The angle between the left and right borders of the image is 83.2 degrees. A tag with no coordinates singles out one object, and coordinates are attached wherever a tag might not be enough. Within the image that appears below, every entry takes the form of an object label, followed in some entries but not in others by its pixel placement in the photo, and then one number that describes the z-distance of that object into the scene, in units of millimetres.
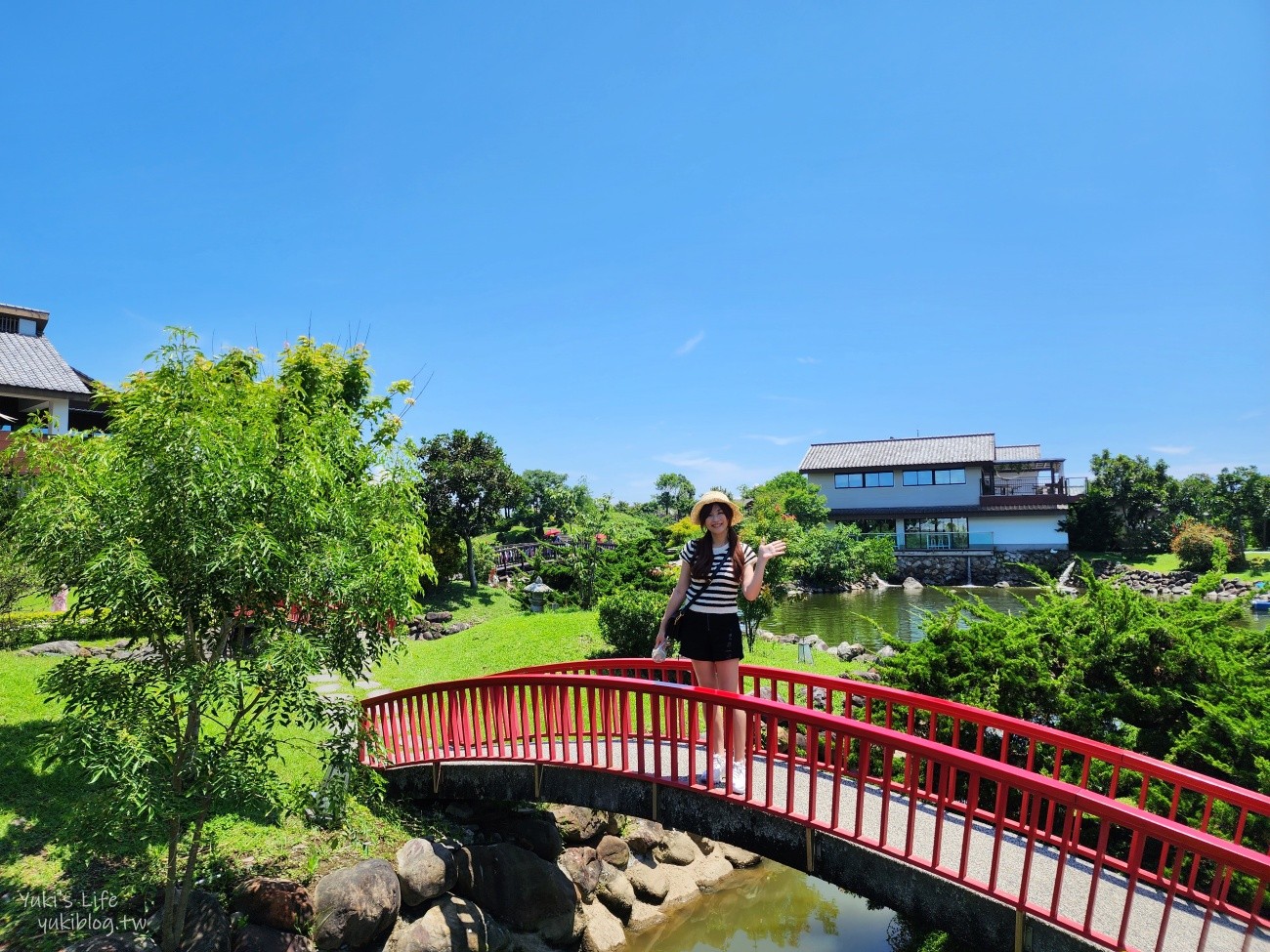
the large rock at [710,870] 8867
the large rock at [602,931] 7453
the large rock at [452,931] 6375
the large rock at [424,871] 6742
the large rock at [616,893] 8055
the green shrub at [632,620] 13125
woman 5391
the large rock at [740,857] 9297
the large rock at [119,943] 4859
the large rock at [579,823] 8648
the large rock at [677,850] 9016
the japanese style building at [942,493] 37688
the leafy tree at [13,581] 8016
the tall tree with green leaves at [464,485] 23766
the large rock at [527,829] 8117
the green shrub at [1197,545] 32062
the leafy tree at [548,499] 39781
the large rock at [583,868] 8094
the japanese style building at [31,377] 18109
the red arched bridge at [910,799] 4047
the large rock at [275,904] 5820
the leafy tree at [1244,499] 39188
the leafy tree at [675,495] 54584
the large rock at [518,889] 7328
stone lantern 21161
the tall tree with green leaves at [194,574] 4809
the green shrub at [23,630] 8978
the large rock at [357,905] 6008
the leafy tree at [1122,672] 5945
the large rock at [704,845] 9391
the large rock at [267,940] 5543
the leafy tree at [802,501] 38031
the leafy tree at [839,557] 32875
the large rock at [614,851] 8688
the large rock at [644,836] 9055
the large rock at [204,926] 5320
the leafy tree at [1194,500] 37625
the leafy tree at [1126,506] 36594
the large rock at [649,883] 8367
